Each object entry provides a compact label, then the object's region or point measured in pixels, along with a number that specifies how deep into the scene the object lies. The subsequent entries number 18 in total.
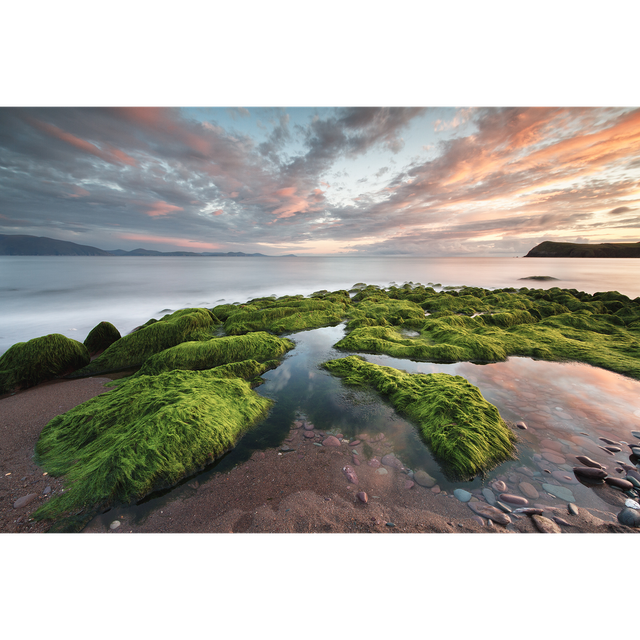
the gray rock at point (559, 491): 2.26
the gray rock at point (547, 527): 2.03
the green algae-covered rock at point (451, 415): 2.70
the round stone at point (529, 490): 2.29
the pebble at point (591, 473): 2.45
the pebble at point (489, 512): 2.06
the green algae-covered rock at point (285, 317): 7.77
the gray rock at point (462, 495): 2.26
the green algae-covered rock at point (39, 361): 4.40
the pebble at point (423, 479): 2.43
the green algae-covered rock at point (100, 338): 6.20
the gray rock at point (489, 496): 2.23
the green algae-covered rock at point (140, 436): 2.39
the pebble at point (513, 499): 2.22
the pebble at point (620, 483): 2.36
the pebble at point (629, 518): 2.07
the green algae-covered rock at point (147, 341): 5.41
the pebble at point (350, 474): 2.50
